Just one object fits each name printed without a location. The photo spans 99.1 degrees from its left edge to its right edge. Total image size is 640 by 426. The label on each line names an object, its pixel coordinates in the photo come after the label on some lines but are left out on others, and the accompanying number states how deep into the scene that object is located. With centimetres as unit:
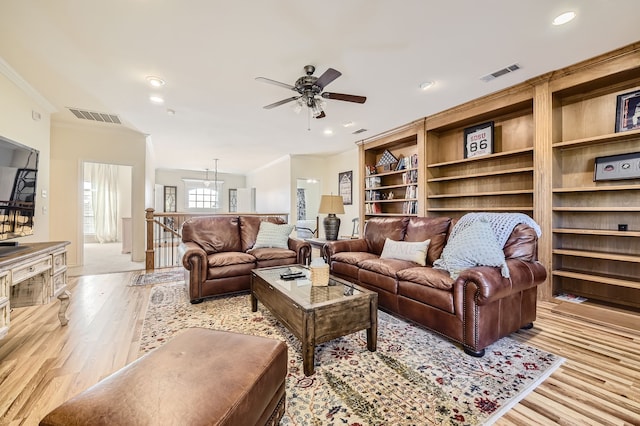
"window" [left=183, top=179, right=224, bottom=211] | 1014
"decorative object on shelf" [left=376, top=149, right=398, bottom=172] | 540
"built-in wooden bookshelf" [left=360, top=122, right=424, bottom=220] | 484
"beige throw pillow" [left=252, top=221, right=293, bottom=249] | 387
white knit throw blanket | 240
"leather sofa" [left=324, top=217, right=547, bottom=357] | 194
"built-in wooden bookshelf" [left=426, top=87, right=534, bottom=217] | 362
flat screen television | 210
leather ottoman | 82
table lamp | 454
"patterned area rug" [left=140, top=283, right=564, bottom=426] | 140
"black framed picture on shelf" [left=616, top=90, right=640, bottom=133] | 272
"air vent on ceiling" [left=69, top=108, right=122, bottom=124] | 428
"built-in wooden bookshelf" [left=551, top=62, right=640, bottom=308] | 280
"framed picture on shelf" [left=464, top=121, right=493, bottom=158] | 395
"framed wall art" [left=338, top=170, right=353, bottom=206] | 682
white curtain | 811
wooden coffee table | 173
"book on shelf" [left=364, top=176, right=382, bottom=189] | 570
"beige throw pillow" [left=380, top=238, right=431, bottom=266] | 285
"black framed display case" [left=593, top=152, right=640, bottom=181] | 274
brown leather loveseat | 304
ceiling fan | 269
